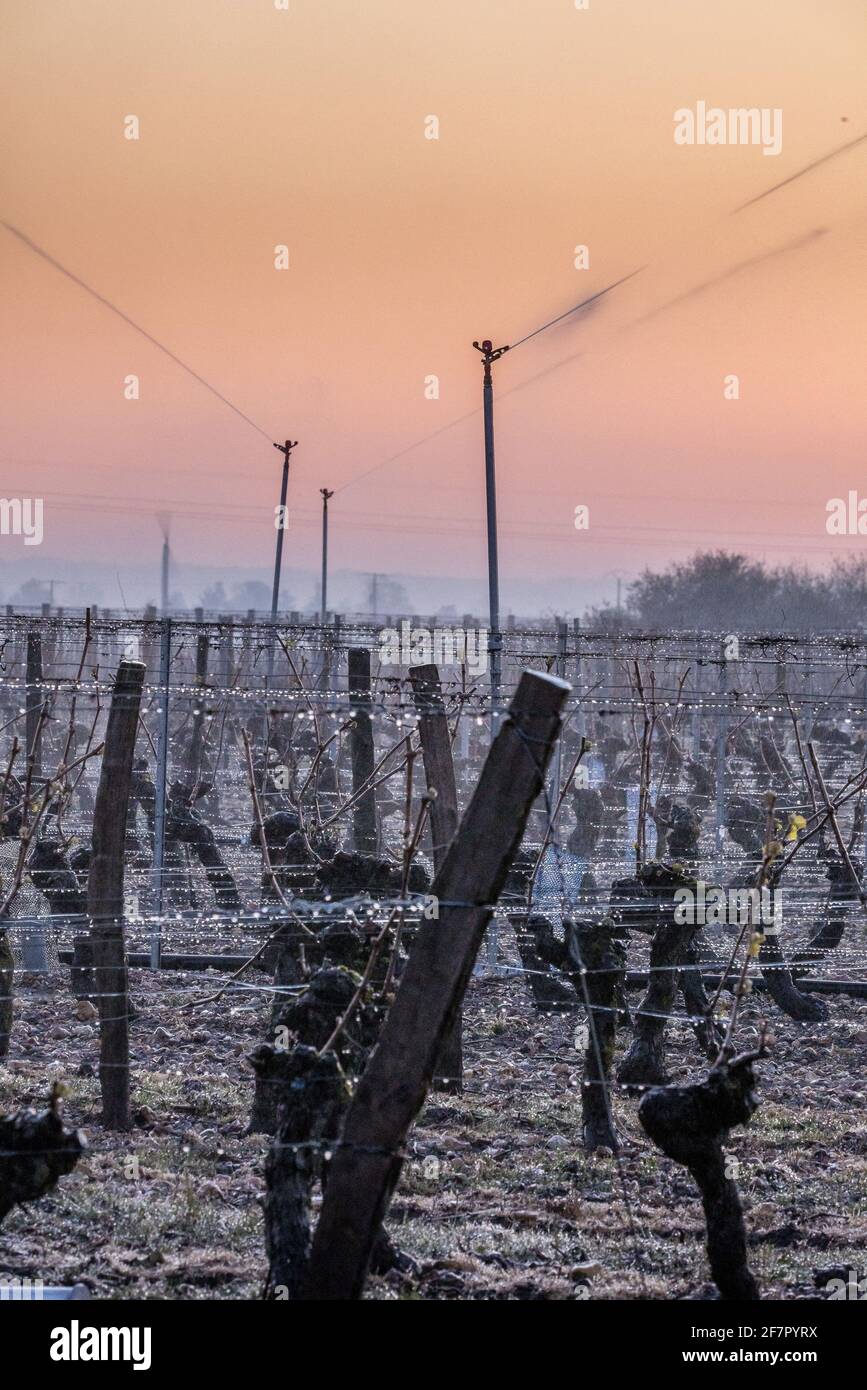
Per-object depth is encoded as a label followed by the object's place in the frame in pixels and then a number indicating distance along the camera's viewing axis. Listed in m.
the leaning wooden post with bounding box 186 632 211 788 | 15.84
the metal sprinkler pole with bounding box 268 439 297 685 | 20.33
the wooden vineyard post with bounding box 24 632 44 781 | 14.14
